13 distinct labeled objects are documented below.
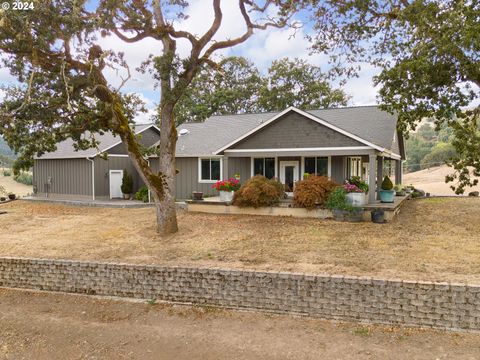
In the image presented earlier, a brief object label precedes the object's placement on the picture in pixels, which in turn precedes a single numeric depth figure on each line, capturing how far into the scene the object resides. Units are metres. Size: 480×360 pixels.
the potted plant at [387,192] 14.68
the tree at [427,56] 9.16
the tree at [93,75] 8.70
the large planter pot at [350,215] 12.91
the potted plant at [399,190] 18.98
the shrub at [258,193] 14.26
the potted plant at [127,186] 20.52
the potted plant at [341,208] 12.90
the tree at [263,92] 32.88
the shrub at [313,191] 13.51
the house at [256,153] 14.70
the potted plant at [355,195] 13.12
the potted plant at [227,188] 15.27
